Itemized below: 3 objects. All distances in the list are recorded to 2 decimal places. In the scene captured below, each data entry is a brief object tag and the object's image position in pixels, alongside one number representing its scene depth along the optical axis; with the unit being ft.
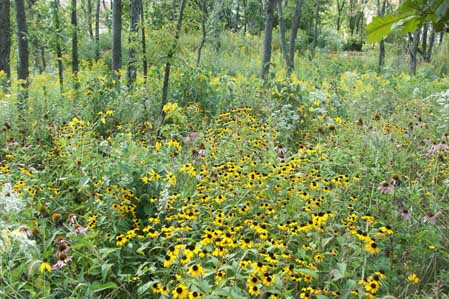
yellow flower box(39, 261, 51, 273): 6.55
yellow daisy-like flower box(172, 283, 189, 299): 5.91
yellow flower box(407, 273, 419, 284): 6.90
